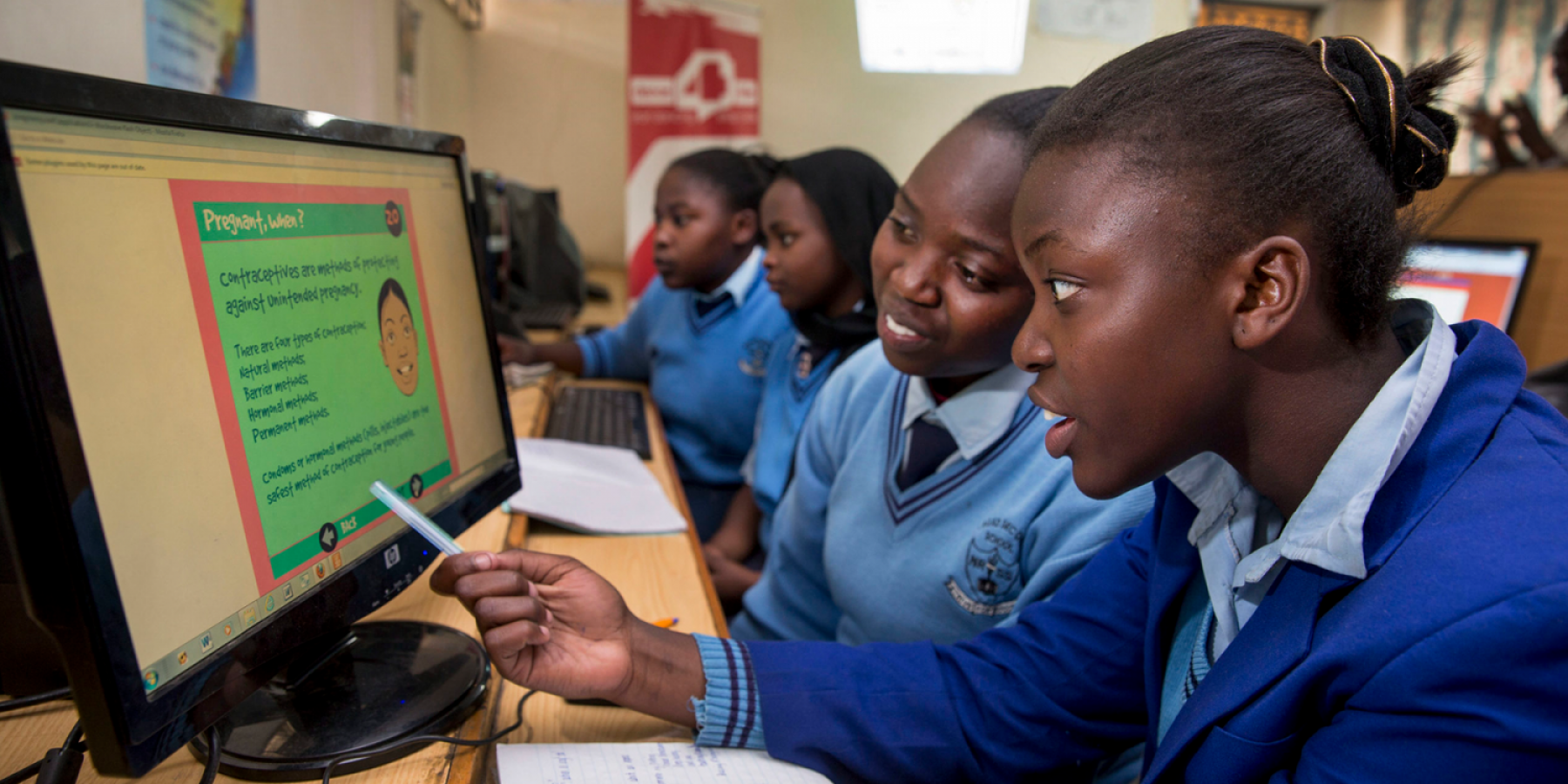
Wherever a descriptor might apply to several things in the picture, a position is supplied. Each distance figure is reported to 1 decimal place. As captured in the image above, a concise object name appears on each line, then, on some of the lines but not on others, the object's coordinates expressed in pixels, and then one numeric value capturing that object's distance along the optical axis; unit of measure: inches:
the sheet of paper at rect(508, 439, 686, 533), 43.2
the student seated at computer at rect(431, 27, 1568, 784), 16.7
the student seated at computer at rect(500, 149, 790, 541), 72.3
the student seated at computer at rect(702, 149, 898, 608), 61.6
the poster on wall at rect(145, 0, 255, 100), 46.9
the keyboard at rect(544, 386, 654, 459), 59.9
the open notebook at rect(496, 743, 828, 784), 23.8
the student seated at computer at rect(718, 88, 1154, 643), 33.3
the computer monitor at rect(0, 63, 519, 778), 15.3
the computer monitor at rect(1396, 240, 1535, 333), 77.7
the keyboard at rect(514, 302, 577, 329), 96.4
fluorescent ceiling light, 135.5
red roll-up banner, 131.8
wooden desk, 22.1
